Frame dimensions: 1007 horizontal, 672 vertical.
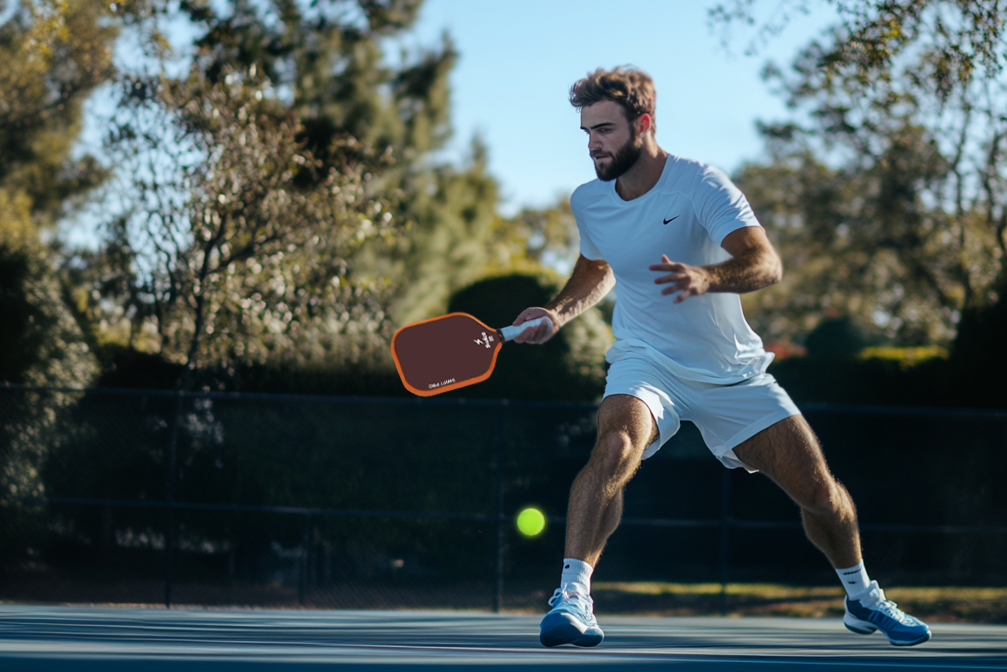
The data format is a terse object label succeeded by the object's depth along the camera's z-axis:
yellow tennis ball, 9.30
